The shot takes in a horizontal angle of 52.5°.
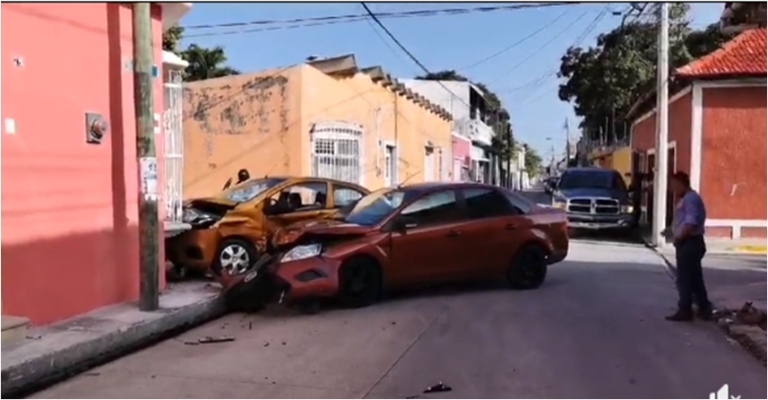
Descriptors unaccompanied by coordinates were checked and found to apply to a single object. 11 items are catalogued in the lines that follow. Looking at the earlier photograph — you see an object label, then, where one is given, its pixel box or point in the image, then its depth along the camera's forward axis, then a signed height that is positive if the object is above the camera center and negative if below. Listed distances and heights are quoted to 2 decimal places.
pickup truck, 20.84 -0.96
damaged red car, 9.67 -1.02
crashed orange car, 11.59 -0.70
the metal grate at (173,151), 11.21 +0.31
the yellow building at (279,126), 20.41 +1.25
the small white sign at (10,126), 7.48 +0.46
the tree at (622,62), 34.59 +5.19
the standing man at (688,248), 9.16 -0.94
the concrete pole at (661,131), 18.72 +0.92
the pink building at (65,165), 7.61 +0.09
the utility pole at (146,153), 8.62 +0.22
